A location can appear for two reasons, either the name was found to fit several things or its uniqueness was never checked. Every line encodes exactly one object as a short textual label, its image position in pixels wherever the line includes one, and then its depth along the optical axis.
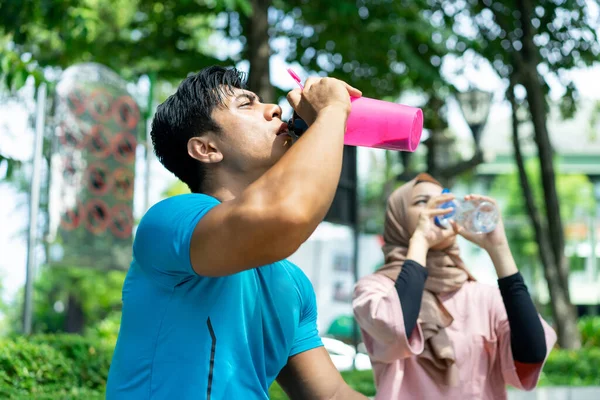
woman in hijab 3.41
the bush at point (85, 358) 5.13
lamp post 11.79
